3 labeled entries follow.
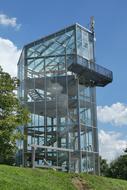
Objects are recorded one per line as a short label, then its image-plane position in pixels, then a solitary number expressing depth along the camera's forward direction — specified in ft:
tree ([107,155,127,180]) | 107.26
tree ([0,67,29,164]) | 53.44
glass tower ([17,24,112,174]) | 86.76
